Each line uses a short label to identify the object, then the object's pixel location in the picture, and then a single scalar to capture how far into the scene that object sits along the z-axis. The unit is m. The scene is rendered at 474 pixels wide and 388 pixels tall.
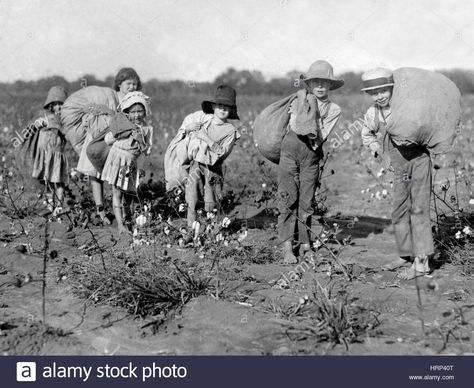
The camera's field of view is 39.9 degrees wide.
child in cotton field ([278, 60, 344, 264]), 5.57
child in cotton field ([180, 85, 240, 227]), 6.07
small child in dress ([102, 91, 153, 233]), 6.36
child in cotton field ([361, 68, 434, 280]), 5.24
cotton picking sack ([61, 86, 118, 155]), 6.85
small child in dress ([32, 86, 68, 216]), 7.36
